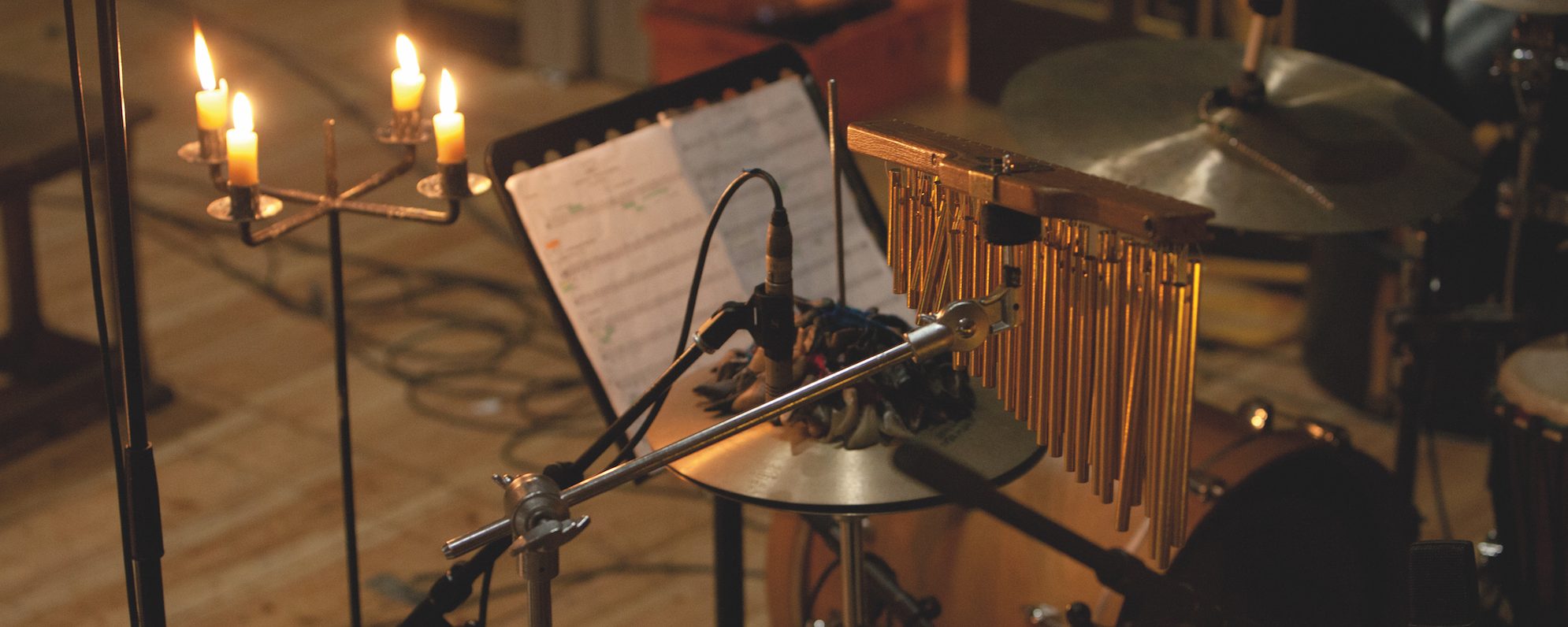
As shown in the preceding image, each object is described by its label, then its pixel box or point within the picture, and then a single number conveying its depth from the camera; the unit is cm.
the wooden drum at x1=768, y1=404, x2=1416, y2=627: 398
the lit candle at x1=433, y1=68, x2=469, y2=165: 375
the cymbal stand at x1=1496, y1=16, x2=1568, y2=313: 415
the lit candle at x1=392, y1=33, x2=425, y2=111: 384
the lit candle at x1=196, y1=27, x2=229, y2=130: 371
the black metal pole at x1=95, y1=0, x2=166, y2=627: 318
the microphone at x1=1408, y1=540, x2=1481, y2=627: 331
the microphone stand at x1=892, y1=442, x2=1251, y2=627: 319
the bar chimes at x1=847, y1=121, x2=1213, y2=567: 312
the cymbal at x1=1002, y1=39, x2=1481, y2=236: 401
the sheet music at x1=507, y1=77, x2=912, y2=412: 380
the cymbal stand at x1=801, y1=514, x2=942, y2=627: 387
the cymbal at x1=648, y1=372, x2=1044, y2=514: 347
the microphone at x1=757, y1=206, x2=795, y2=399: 338
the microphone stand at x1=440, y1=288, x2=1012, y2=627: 316
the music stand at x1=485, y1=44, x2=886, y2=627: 378
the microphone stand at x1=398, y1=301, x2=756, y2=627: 334
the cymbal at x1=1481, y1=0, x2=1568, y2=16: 385
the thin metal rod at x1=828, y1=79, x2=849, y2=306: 350
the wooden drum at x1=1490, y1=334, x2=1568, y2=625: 407
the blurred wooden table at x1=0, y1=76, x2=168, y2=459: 495
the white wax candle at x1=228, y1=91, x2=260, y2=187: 370
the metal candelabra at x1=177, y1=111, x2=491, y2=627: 375
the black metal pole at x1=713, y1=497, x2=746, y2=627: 389
